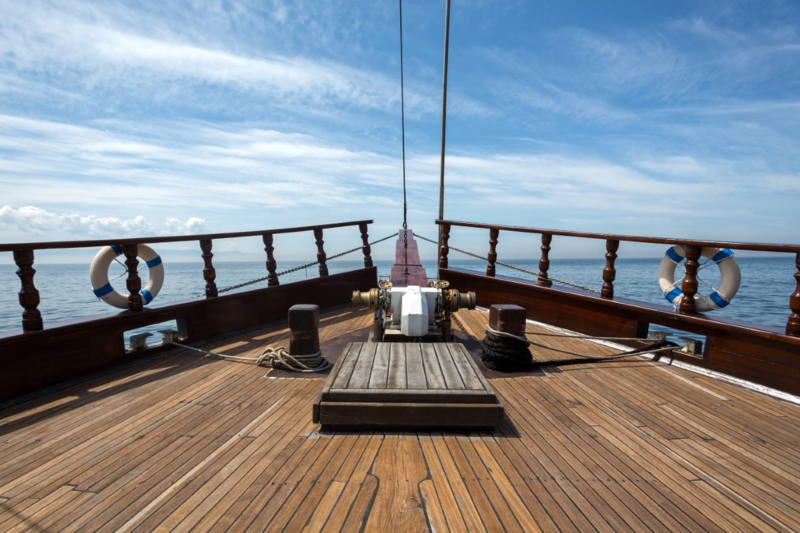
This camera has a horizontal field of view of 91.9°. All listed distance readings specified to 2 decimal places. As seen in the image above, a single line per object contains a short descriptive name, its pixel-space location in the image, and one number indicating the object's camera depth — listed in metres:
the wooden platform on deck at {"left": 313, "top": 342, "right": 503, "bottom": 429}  2.26
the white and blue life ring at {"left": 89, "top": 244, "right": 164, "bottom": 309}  3.63
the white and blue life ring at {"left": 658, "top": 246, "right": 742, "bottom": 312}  3.52
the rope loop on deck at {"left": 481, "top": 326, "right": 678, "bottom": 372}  3.29
